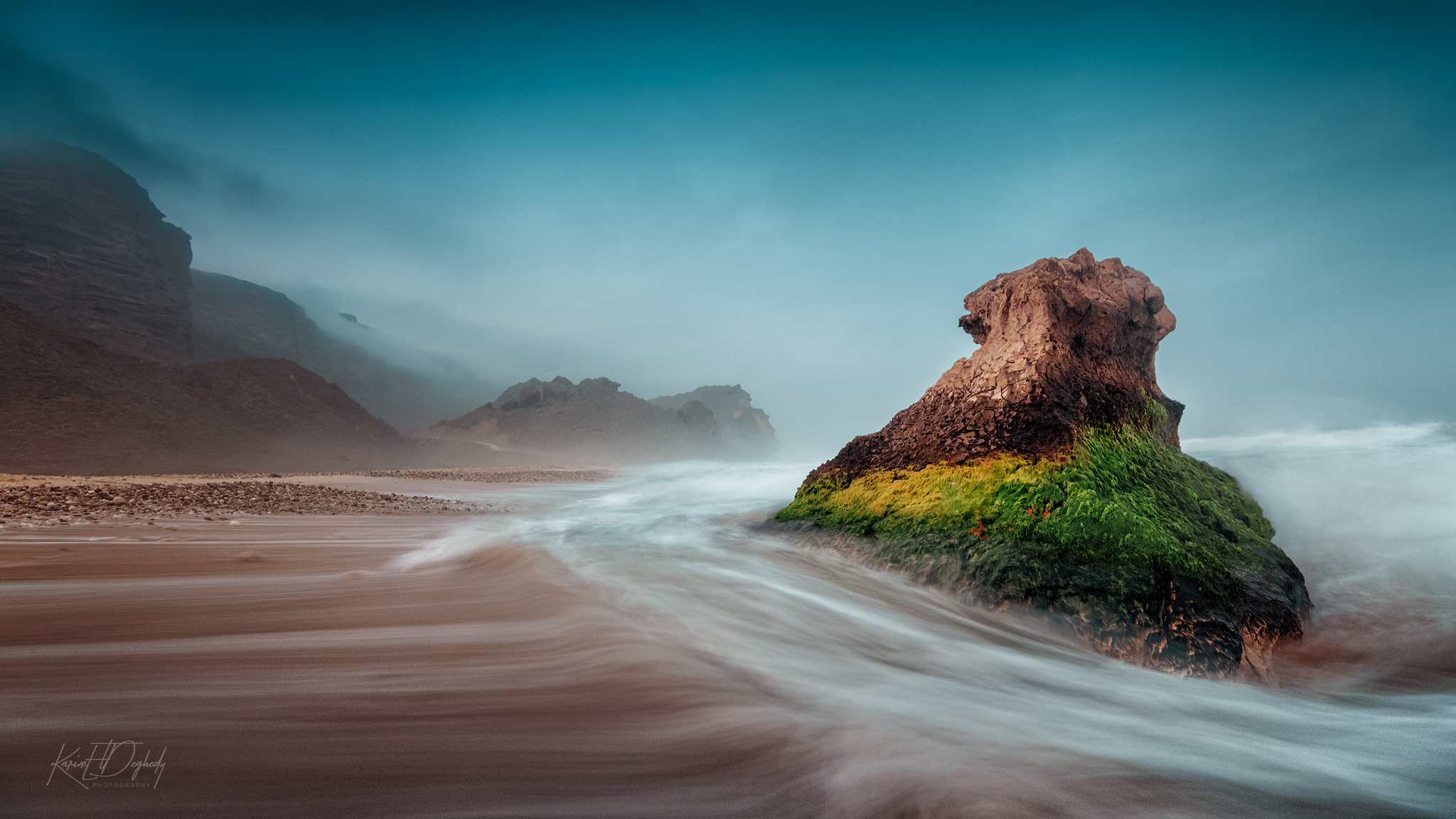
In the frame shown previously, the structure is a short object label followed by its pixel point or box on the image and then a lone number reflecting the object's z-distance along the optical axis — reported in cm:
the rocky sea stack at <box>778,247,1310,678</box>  382
